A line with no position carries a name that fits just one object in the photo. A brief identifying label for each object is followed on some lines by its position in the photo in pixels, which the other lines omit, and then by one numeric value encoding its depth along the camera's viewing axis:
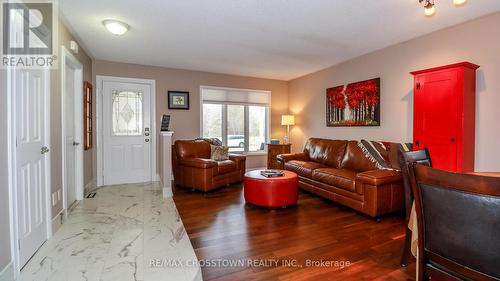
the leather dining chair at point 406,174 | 1.82
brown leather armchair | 4.25
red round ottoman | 3.38
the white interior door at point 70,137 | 3.38
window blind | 5.65
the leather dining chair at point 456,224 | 0.95
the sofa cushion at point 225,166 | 4.49
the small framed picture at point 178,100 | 5.24
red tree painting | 4.16
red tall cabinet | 2.84
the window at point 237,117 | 5.71
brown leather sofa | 3.07
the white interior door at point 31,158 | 1.99
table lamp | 5.97
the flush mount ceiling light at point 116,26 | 2.98
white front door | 4.85
